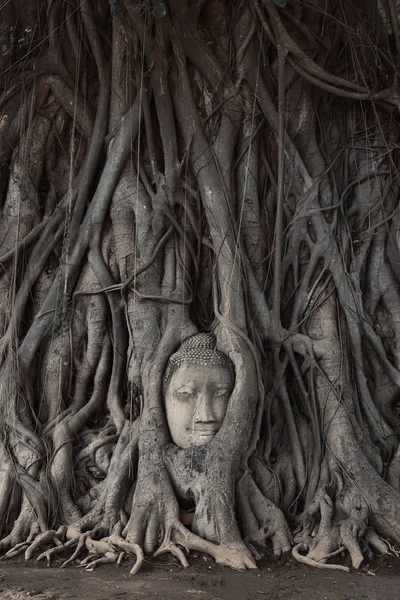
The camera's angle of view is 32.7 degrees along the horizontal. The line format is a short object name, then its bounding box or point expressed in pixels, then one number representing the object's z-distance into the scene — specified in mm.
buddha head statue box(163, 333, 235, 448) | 3355
